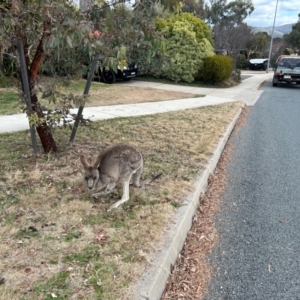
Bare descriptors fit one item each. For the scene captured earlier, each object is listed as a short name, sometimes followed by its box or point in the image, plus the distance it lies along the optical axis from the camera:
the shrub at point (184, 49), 17.86
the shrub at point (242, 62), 37.04
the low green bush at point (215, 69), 17.27
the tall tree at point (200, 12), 33.99
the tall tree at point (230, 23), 30.48
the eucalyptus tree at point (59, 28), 2.61
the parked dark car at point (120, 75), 16.66
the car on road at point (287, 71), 19.11
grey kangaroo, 3.58
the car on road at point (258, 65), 37.56
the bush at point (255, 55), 43.55
